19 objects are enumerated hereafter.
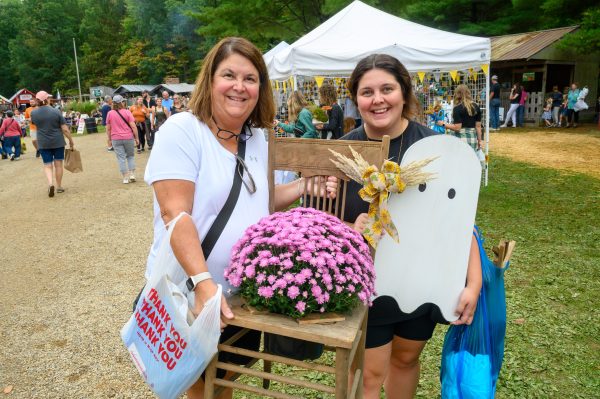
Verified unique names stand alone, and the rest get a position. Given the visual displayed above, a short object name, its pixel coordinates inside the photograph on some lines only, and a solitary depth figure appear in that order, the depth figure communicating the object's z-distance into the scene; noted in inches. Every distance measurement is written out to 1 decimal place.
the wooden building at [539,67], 688.4
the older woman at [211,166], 56.6
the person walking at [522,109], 684.1
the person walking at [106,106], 641.6
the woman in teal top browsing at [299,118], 280.7
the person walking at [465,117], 286.7
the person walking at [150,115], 529.7
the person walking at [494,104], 652.7
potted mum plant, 52.8
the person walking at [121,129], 339.6
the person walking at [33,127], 319.5
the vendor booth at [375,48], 258.8
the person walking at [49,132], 302.2
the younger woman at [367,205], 69.9
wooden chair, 52.4
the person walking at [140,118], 524.4
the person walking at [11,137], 546.6
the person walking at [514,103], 675.4
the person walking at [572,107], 614.6
